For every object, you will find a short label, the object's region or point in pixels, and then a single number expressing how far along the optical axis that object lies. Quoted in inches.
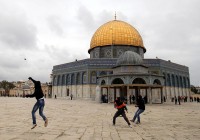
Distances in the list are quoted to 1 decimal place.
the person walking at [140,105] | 365.6
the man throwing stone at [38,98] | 284.7
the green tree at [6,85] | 3686.0
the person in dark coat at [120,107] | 335.5
